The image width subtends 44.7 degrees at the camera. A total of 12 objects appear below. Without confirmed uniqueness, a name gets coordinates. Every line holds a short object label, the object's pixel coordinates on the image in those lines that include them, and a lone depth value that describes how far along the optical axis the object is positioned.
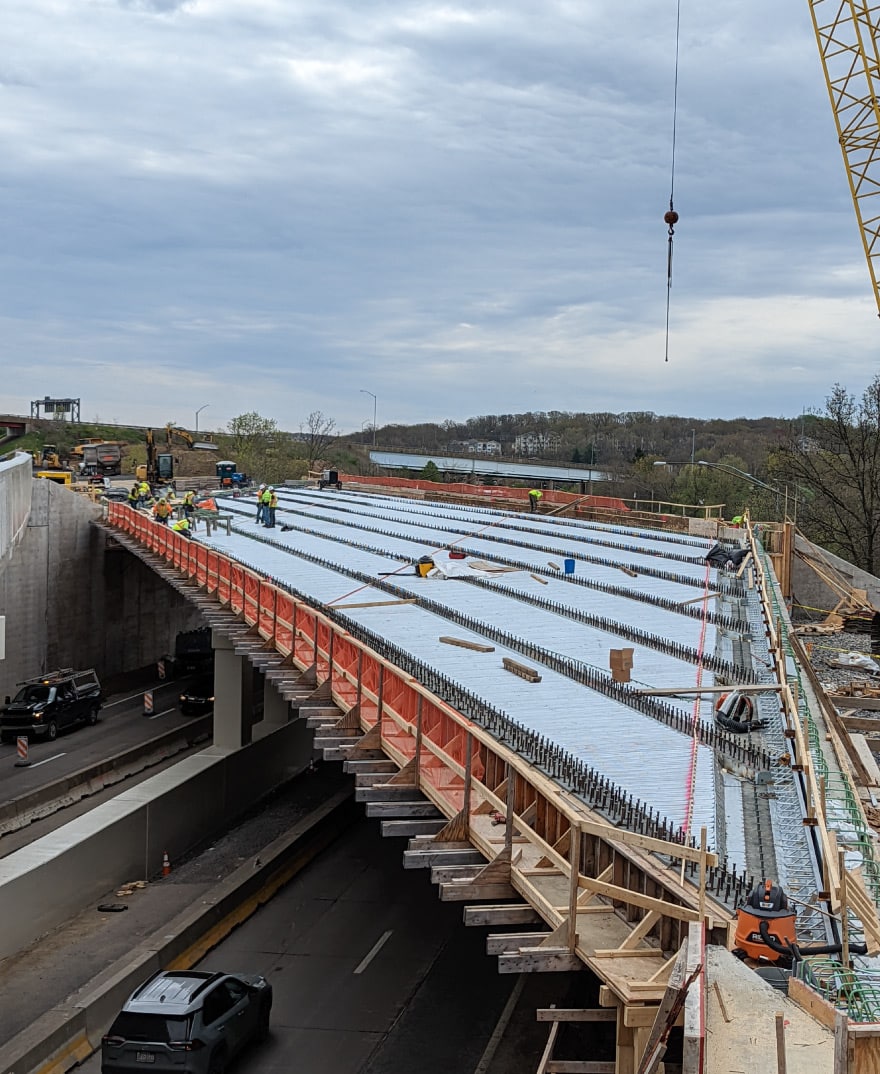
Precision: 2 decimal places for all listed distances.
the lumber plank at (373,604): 22.84
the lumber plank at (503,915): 9.82
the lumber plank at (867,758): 16.91
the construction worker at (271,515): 41.03
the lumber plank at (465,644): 18.86
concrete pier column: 29.28
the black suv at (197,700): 38.19
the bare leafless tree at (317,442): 126.25
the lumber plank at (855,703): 23.31
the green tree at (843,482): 54.97
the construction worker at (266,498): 40.69
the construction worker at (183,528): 36.22
